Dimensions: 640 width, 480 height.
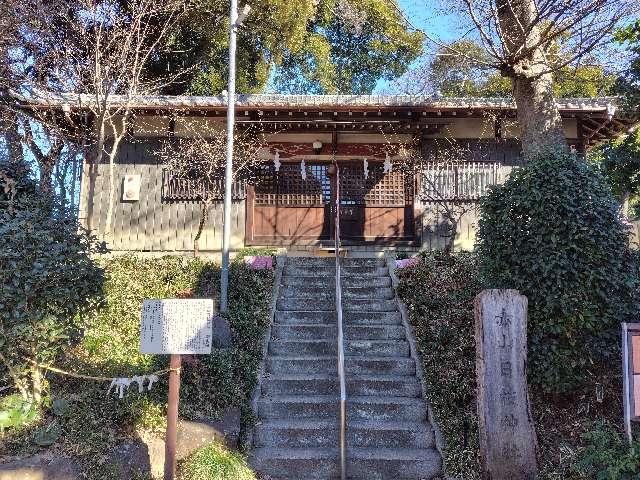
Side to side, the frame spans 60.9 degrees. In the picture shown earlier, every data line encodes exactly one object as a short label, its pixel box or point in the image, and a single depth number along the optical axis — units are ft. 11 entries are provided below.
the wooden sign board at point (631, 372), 14.70
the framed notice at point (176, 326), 15.64
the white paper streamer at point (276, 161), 36.65
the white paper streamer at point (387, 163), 36.65
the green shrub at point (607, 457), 14.19
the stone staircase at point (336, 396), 17.21
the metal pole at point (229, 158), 25.26
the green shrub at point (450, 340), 17.35
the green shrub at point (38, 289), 16.55
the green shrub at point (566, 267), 16.90
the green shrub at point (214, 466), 15.51
